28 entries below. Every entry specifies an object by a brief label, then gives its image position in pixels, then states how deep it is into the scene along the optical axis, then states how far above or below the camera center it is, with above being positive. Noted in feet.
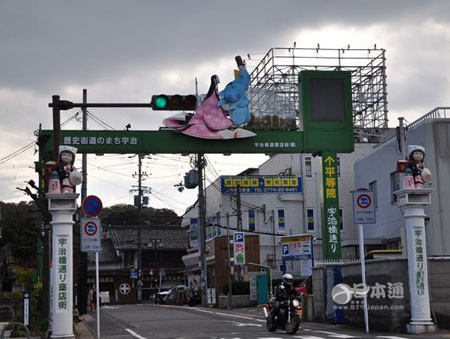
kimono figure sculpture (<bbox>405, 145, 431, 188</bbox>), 60.64 +8.11
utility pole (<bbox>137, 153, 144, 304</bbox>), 196.30 +8.85
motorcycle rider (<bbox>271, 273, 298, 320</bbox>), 61.52 -2.69
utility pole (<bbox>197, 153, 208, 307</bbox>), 148.25 +10.30
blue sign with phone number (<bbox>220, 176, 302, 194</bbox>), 166.09 +19.33
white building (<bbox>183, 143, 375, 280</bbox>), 166.81 +13.47
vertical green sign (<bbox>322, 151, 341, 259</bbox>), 91.45 +6.43
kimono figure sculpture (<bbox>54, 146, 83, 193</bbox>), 55.47 +7.86
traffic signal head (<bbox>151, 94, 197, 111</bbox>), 53.57 +12.91
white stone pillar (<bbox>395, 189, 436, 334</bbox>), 56.59 +0.26
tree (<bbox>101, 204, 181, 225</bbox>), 282.77 +21.62
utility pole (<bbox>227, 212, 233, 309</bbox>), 136.87 -4.55
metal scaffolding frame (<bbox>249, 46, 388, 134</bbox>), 160.76 +43.10
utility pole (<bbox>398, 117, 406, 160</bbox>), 97.27 +18.15
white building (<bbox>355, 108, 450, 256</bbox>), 103.04 +13.76
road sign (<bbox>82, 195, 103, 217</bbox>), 56.03 +5.16
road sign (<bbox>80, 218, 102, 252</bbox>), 56.18 +2.81
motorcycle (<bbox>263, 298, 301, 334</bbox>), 59.06 -4.71
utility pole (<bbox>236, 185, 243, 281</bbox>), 144.56 +10.70
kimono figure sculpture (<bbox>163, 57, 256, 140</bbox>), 90.12 +19.90
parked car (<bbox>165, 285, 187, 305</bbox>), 171.73 -7.45
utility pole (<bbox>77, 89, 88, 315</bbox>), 116.06 -2.49
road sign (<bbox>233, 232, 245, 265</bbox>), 140.77 +3.88
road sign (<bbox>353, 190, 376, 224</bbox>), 61.41 +4.87
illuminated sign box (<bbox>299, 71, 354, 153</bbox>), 92.53 +20.67
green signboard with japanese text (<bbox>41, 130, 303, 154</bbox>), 88.38 +16.22
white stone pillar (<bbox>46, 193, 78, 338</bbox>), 52.75 +0.70
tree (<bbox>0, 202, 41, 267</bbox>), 165.78 +9.14
